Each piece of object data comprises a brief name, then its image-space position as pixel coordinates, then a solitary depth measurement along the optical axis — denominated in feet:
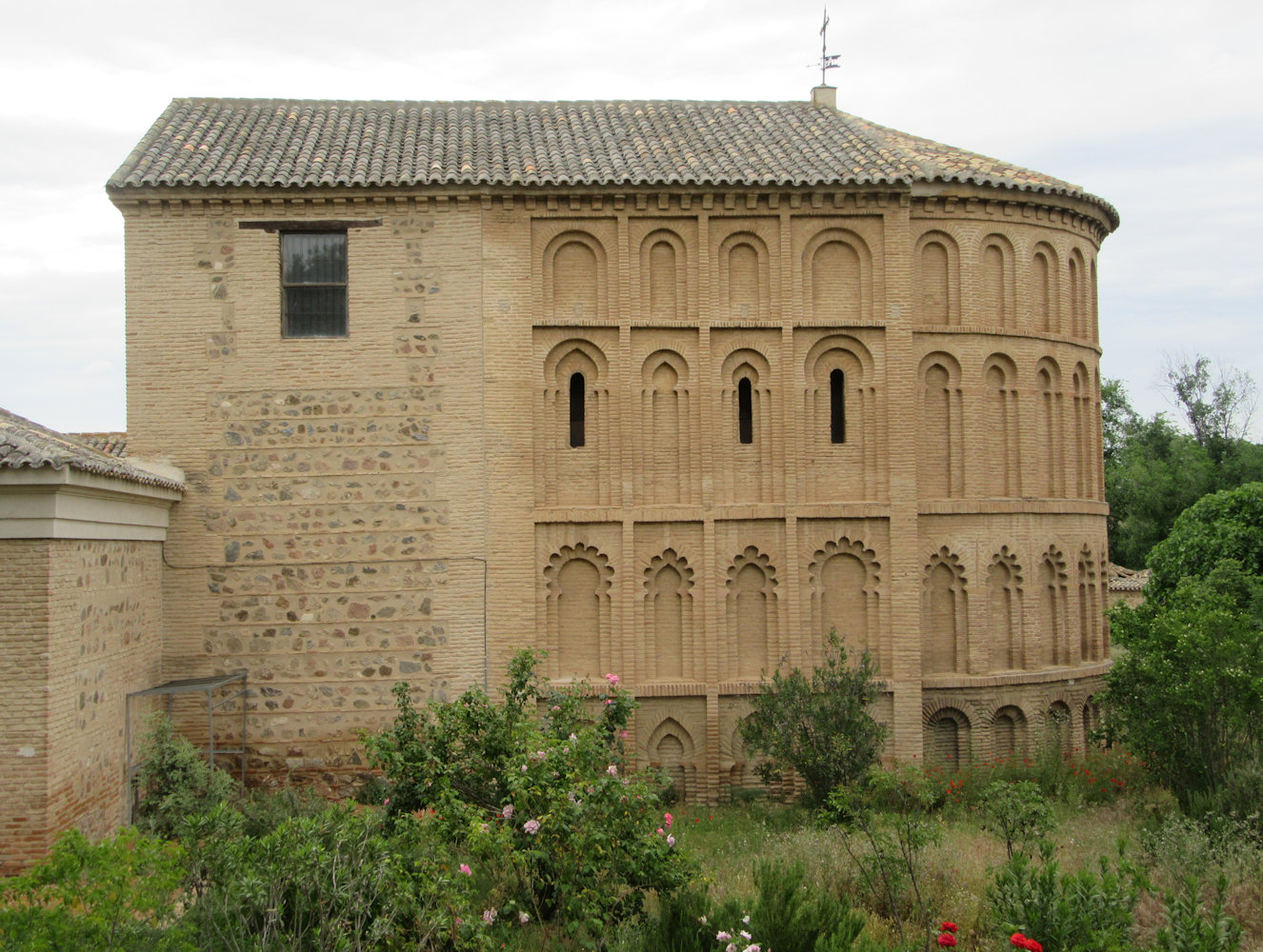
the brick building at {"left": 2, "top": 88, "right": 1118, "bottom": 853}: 41.19
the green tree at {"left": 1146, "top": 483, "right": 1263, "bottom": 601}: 60.70
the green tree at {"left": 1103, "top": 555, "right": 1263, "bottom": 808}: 34.65
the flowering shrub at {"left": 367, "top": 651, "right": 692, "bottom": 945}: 22.90
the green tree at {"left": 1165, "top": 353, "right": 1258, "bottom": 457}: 119.14
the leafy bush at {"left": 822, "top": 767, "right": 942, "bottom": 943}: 25.93
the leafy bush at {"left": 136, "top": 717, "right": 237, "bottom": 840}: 35.24
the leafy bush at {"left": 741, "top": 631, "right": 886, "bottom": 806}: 38.29
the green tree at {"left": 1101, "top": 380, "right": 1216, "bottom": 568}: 103.55
